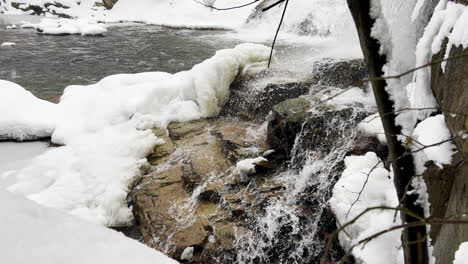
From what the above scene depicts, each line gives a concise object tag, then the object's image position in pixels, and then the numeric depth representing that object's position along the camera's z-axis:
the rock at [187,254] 3.70
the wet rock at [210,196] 4.23
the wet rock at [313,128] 4.59
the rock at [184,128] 5.45
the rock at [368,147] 4.10
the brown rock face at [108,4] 20.22
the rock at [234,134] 5.09
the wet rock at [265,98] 5.77
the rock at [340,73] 5.73
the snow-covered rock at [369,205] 2.57
